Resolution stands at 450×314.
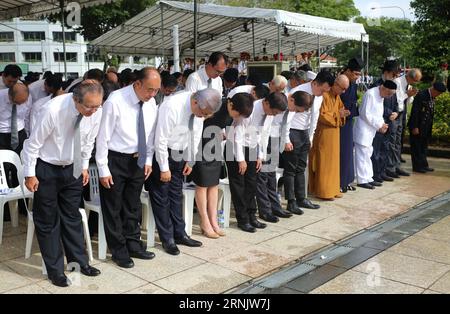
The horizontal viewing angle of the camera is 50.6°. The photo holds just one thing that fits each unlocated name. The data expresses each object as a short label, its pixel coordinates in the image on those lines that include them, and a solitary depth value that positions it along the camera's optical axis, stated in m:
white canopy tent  9.91
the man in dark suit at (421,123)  8.49
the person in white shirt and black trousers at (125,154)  3.99
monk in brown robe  6.54
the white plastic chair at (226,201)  5.51
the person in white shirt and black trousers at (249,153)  5.14
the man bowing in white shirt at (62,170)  3.60
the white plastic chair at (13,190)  4.72
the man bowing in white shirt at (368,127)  7.18
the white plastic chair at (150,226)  4.75
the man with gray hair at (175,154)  4.29
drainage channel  3.98
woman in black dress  4.79
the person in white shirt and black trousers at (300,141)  5.98
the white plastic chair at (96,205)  4.39
